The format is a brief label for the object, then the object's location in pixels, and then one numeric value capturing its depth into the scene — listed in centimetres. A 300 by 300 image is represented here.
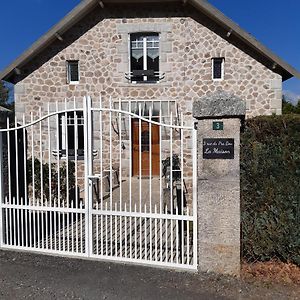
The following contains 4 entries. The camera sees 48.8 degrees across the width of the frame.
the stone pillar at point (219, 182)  398
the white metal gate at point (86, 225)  438
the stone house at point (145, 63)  1140
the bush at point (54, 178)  737
